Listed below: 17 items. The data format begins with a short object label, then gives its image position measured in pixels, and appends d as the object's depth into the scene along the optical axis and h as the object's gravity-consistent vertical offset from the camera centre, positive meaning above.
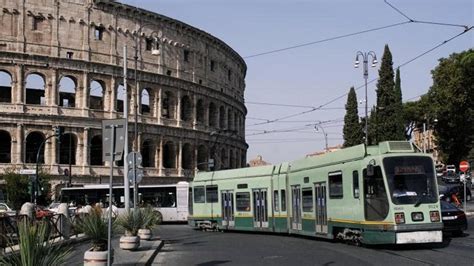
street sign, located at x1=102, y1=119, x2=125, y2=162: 11.62 +1.21
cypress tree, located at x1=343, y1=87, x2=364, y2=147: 65.88 +7.74
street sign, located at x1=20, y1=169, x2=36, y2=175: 55.78 +3.01
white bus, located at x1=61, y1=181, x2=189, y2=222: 43.44 +0.31
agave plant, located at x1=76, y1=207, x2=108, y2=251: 12.72 -0.54
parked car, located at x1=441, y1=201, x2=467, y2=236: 20.73 -0.83
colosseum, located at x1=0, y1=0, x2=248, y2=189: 60.69 +12.47
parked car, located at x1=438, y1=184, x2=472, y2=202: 41.05 +0.26
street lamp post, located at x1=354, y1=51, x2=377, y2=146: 42.22 +8.68
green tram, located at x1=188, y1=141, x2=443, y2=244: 16.59 +0.03
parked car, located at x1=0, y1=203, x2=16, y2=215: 37.44 -0.09
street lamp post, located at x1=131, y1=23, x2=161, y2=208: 66.12 +17.90
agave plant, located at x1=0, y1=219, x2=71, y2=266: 7.67 -0.58
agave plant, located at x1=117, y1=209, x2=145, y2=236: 18.14 -0.56
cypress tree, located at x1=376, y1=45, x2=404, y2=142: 54.59 +8.04
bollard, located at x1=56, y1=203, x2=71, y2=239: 21.62 -0.61
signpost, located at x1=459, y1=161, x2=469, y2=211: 35.62 +1.61
